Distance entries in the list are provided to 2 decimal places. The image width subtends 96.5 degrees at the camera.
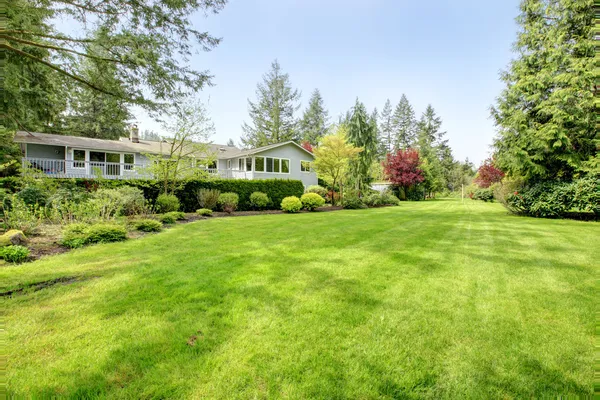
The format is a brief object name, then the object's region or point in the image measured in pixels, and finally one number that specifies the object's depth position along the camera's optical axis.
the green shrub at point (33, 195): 7.76
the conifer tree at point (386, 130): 51.62
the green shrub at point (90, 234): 5.65
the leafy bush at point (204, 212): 11.60
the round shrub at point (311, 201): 15.06
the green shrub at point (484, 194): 25.32
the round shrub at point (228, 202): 13.18
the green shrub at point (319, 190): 21.19
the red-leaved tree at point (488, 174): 22.35
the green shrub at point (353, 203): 17.09
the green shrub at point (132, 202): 9.09
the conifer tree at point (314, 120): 40.59
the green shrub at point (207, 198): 12.77
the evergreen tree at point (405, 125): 49.84
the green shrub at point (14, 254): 4.60
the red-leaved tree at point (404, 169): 26.59
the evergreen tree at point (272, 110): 33.66
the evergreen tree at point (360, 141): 20.39
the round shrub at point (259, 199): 15.15
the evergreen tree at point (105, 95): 5.62
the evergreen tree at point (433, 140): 44.48
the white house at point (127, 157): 17.16
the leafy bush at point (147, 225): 7.50
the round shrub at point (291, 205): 14.33
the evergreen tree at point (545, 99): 9.89
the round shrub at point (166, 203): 10.95
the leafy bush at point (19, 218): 6.11
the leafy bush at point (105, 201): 7.20
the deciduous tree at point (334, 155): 17.34
